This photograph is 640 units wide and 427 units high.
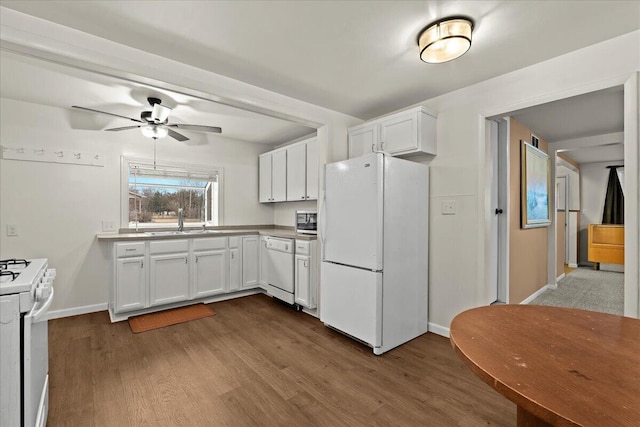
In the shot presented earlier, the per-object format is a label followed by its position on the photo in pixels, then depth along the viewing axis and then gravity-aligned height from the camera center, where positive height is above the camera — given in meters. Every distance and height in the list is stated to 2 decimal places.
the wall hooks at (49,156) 3.03 +0.63
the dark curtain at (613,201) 6.20 +0.29
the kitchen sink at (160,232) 3.53 -0.25
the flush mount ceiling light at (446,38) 1.76 +1.10
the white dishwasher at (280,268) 3.59 -0.71
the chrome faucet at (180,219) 4.07 -0.08
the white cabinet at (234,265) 3.97 -0.71
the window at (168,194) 3.80 +0.27
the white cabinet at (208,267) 3.69 -0.69
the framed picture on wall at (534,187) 3.60 +0.37
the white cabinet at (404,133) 2.75 +0.80
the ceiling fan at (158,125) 2.98 +0.92
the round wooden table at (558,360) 0.64 -0.42
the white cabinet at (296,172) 3.91 +0.58
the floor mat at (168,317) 3.07 -1.18
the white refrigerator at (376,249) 2.48 -0.33
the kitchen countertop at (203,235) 3.22 -0.27
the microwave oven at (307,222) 3.63 -0.11
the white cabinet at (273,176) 4.29 +0.57
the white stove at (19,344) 1.17 -0.55
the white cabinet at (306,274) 3.33 -0.70
